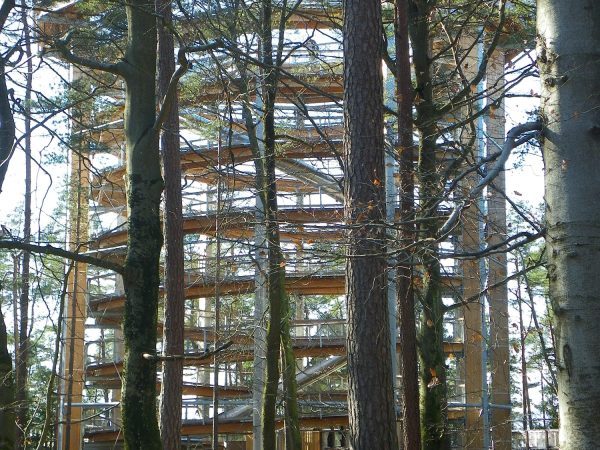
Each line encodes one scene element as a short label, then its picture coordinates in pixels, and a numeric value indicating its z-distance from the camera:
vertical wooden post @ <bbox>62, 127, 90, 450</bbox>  24.22
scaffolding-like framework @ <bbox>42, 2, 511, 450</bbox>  21.22
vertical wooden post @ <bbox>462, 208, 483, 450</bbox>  22.54
